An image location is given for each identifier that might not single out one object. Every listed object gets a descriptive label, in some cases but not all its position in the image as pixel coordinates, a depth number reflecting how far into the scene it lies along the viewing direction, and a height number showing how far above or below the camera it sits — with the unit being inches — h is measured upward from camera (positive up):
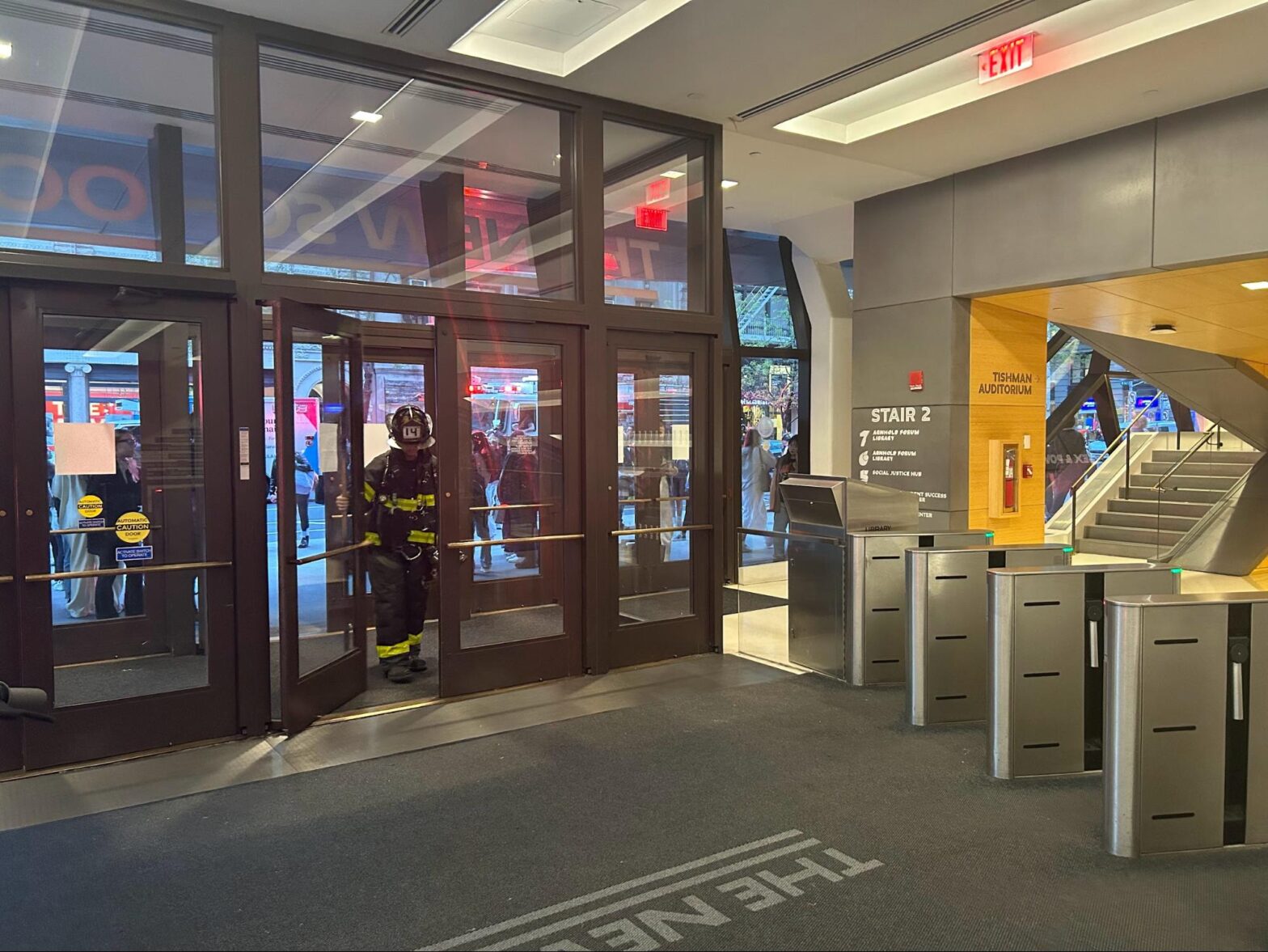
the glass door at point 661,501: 238.1 -16.7
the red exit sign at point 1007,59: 200.5 +84.0
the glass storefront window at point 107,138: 161.8 +56.5
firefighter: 229.9 -23.7
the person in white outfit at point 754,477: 414.6 -17.9
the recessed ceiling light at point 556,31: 189.9 +89.3
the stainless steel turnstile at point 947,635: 189.2 -41.6
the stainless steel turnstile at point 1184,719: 129.0 -40.6
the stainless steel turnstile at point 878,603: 220.1 -40.3
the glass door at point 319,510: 182.7 -14.9
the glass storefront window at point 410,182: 191.2 +58.4
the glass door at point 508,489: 209.8 -11.6
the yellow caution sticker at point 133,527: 170.2 -15.7
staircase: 478.6 -39.6
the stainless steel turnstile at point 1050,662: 158.6 -39.7
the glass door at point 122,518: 162.7 -13.9
